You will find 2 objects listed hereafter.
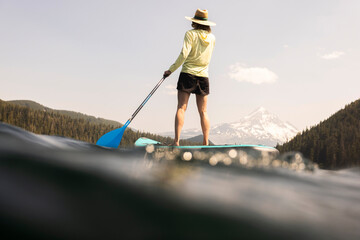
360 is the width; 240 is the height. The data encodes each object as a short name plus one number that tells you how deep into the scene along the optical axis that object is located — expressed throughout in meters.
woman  5.75
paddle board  4.46
